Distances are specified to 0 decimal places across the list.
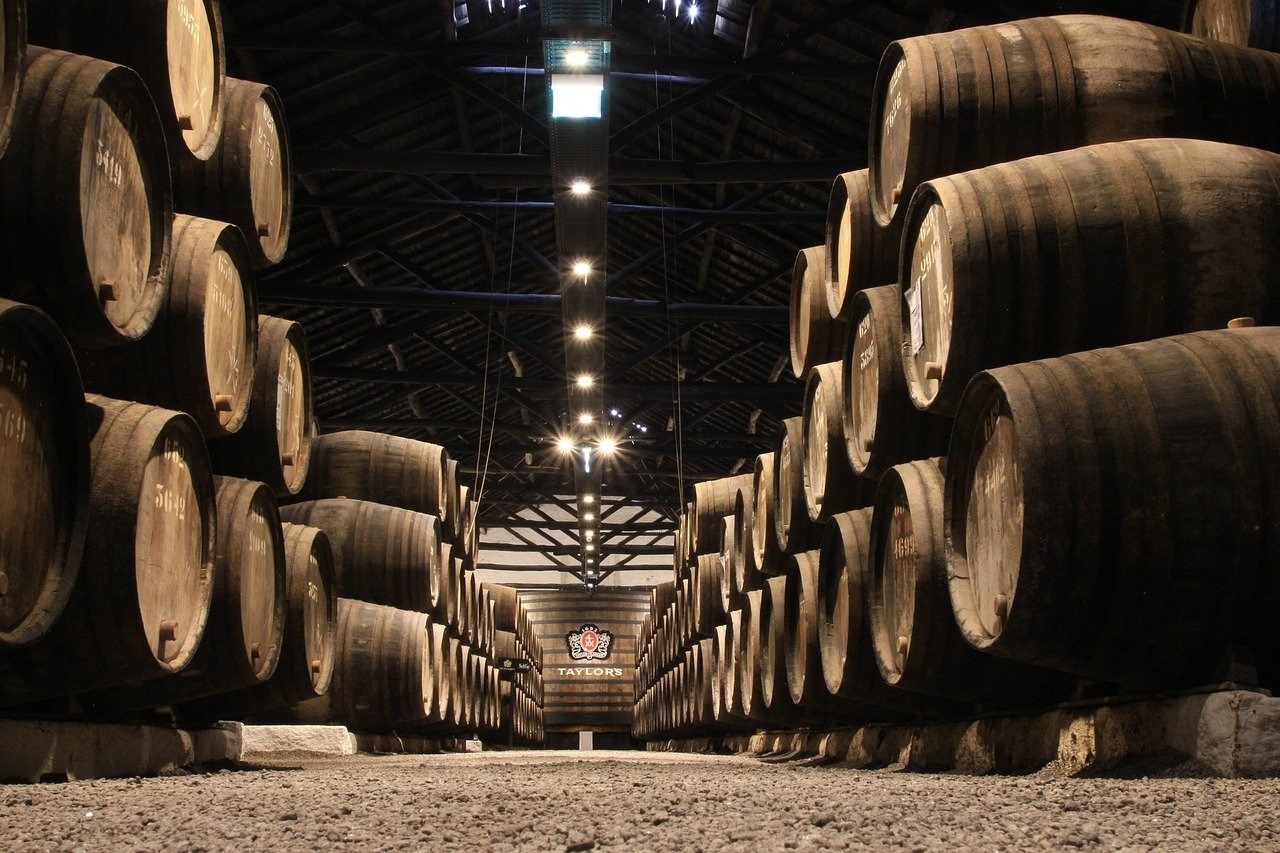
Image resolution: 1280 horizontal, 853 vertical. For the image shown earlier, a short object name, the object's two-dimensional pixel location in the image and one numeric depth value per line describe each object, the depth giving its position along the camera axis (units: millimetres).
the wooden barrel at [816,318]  5734
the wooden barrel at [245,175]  4473
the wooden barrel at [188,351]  3828
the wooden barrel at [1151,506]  2764
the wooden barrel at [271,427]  4867
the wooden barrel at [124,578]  3092
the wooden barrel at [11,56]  2434
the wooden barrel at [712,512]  10805
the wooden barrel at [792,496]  6074
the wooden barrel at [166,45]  3564
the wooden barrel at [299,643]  5094
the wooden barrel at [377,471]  7570
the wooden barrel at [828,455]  5113
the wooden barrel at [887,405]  4352
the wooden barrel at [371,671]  6965
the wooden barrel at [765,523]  6883
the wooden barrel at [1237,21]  4266
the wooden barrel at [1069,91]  3850
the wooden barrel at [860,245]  4941
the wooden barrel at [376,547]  7211
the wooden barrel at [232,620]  4012
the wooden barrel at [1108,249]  3281
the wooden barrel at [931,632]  3797
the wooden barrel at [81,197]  2830
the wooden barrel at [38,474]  2633
